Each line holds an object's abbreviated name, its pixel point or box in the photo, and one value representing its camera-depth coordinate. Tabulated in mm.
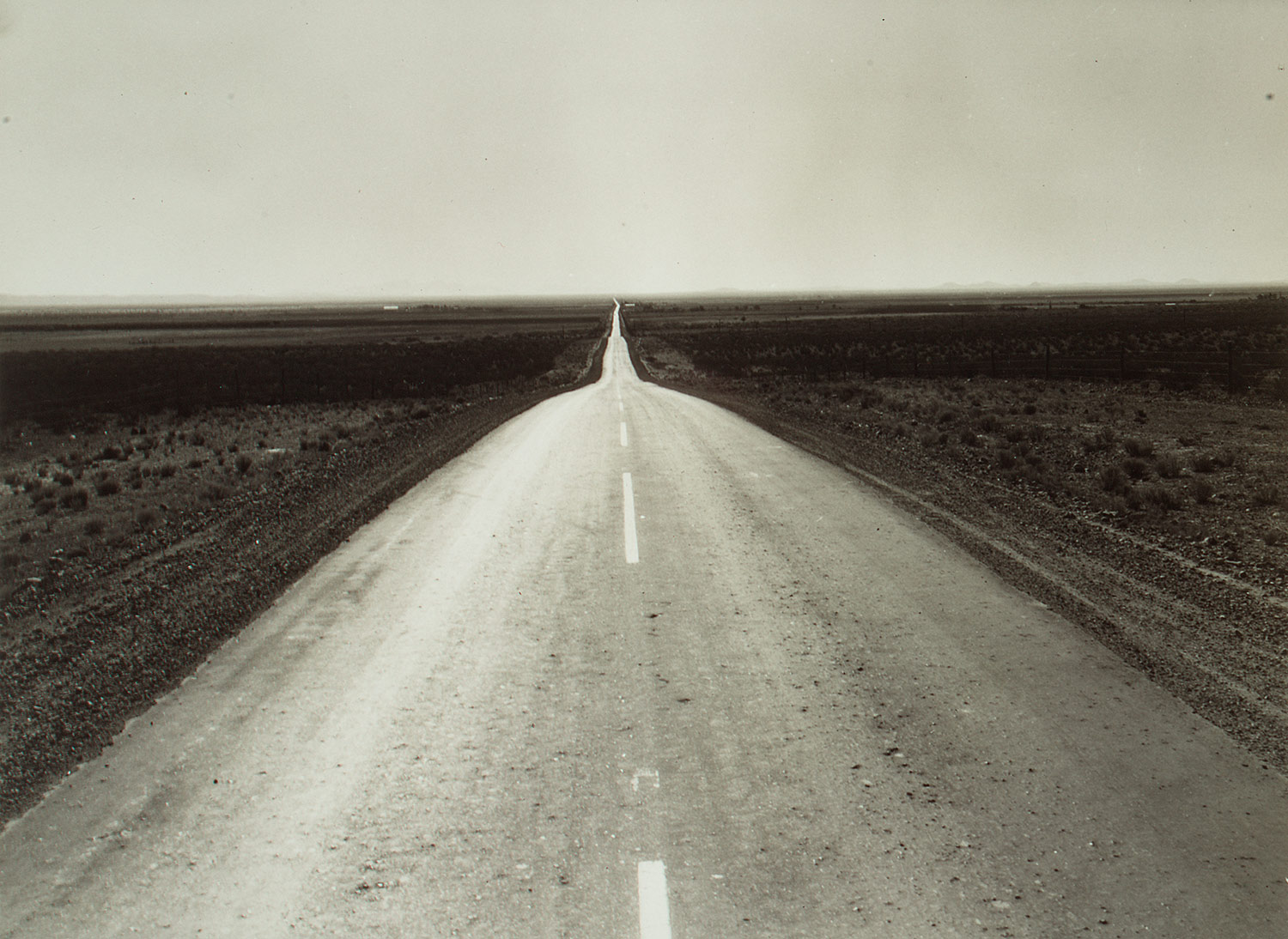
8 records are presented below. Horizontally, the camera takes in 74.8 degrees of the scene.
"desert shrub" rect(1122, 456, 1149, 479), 12758
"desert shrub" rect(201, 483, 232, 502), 13328
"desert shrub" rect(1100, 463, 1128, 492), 11625
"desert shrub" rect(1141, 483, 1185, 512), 10711
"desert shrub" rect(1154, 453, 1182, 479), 12719
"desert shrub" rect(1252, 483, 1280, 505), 10641
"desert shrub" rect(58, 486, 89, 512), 13734
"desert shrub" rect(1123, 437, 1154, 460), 14250
